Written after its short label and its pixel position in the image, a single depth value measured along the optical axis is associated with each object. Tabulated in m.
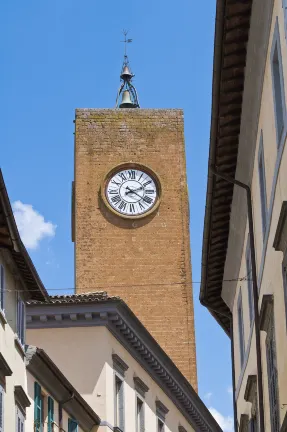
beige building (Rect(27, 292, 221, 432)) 38.41
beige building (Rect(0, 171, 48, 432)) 23.70
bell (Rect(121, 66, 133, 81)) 67.75
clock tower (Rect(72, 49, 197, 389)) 57.94
